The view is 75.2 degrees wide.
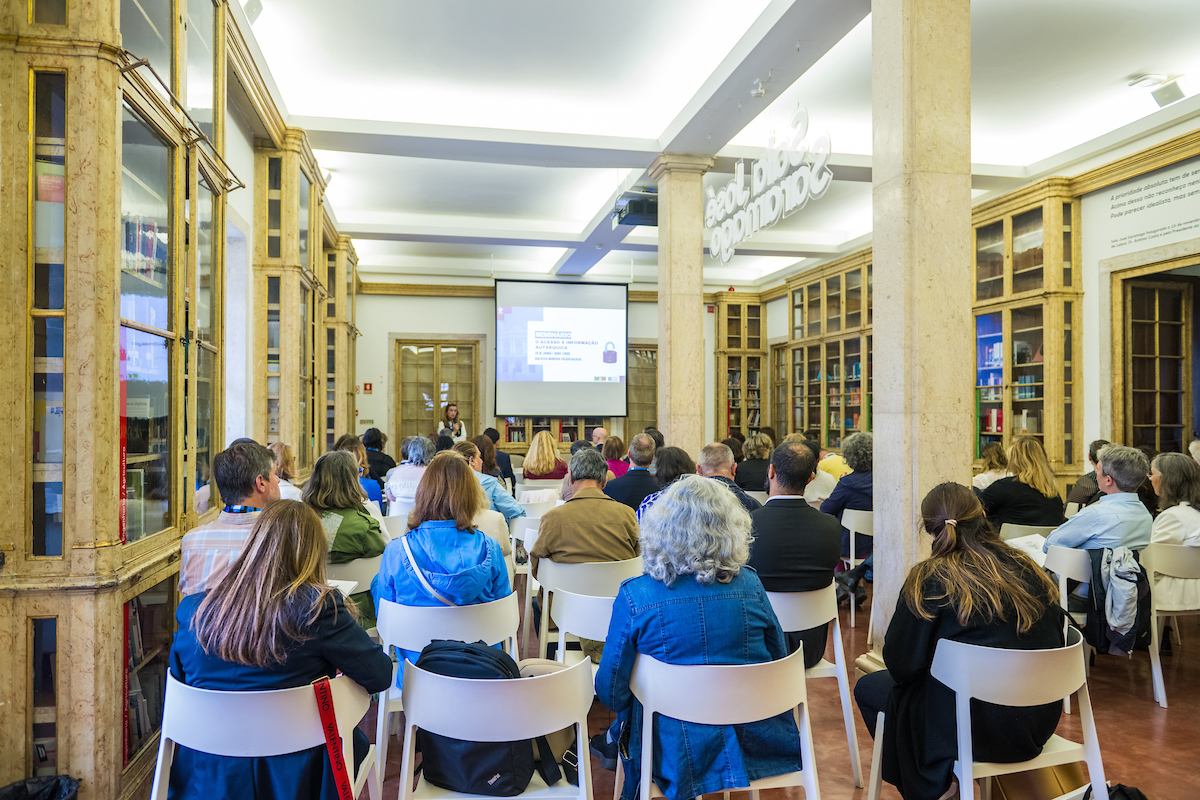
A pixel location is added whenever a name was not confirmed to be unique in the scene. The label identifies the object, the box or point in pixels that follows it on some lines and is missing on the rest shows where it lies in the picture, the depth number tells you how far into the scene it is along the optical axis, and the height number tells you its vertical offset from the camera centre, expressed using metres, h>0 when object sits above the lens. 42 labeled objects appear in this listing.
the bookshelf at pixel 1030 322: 7.44 +0.85
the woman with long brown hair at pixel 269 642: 1.74 -0.53
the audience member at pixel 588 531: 3.35 -0.54
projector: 8.46 +2.17
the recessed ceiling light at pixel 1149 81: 6.30 +2.66
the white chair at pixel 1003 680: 1.99 -0.71
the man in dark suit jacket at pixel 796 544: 2.89 -0.51
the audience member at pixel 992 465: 5.12 -0.40
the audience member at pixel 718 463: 4.33 -0.31
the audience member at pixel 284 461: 4.59 -0.31
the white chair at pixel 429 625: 2.53 -0.71
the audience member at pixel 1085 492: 4.80 -0.54
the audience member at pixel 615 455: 5.92 -0.36
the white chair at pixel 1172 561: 3.50 -0.70
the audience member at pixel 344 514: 3.26 -0.45
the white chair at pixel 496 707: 1.79 -0.70
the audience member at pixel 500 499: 4.50 -0.53
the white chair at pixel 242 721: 1.71 -0.69
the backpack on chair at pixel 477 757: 1.90 -0.86
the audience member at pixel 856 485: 4.83 -0.48
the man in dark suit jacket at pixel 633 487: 4.36 -0.45
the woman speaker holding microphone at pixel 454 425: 10.81 -0.24
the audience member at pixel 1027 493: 4.36 -0.49
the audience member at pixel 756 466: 5.71 -0.43
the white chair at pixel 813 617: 2.80 -0.76
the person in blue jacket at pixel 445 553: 2.66 -0.50
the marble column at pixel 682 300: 7.39 +1.03
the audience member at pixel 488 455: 5.65 -0.34
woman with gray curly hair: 1.95 -0.58
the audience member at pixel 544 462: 6.18 -0.43
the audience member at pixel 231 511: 2.58 -0.35
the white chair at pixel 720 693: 1.88 -0.70
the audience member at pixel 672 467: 4.41 -0.34
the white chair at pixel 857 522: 4.79 -0.71
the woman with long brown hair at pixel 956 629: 2.05 -0.59
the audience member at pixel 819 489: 5.66 -0.60
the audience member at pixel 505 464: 6.67 -0.49
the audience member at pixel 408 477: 4.97 -0.45
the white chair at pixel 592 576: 3.23 -0.70
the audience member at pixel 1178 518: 3.62 -0.53
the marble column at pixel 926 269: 3.62 +0.64
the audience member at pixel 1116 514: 3.51 -0.49
